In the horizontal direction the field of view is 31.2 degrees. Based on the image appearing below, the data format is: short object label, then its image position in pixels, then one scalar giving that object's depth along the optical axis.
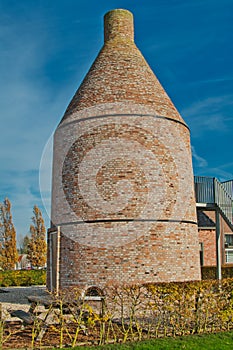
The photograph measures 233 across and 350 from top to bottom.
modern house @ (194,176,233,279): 17.05
